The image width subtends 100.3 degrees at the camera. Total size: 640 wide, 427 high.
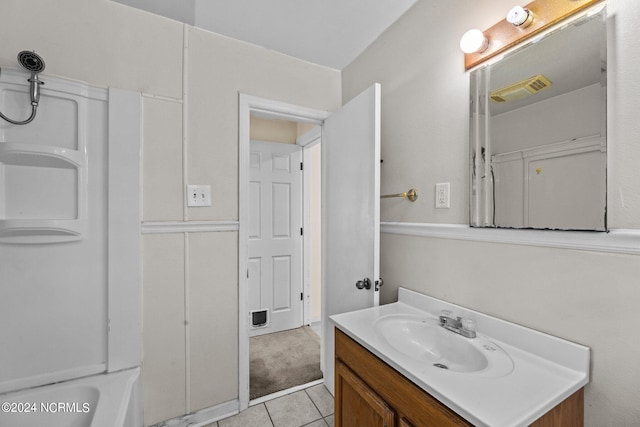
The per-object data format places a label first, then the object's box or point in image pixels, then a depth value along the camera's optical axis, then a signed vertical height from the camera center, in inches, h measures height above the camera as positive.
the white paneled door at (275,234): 105.1 -9.3
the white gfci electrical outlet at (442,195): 49.6 +3.2
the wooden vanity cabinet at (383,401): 29.3 -24.1
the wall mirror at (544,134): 32.0 +10.9
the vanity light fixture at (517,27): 34.8 +26.7
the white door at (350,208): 56.0 +0.8
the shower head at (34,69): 46.5 +25.2
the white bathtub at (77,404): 44.8 -34.0
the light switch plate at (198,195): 61.2 +3.8
